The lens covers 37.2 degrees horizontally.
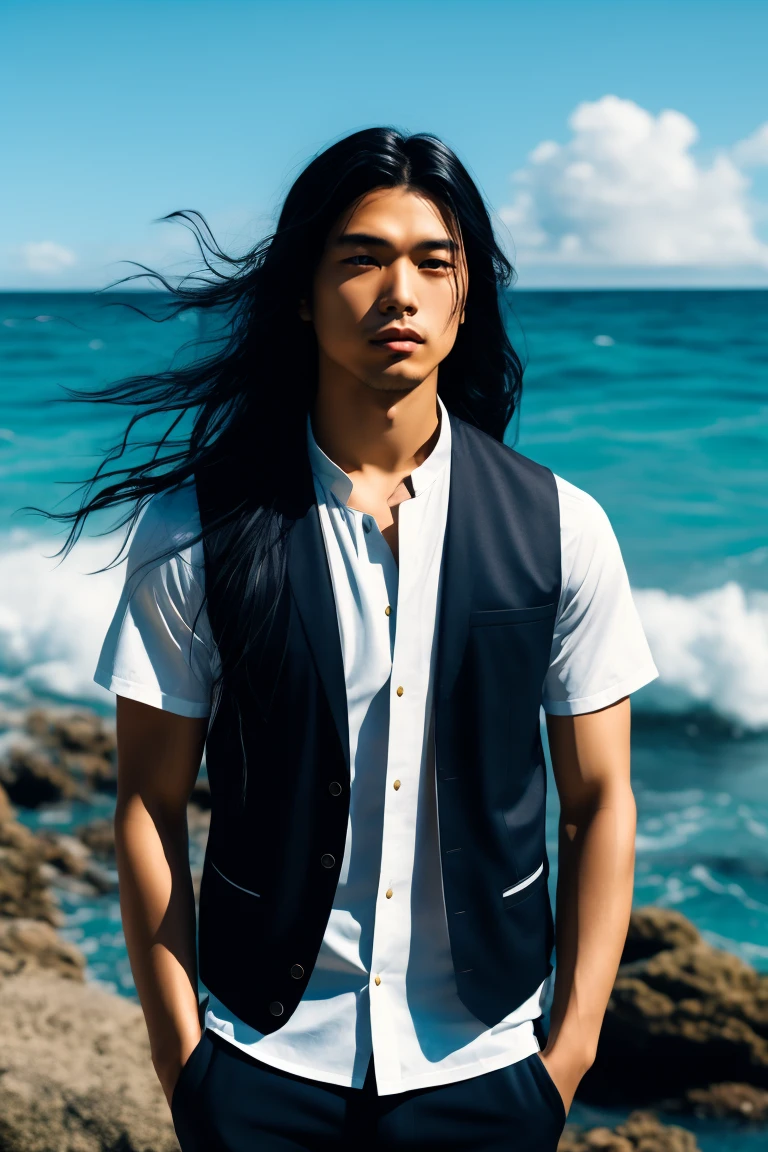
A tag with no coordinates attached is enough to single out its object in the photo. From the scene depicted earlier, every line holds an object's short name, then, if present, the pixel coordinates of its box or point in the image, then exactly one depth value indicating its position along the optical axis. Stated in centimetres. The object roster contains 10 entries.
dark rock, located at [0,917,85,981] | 499
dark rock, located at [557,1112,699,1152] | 381
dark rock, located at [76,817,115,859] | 716
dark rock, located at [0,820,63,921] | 585
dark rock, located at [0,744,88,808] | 764
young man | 172
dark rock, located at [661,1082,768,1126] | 450
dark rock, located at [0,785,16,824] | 675
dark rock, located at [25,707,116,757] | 820
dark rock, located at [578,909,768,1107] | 457
